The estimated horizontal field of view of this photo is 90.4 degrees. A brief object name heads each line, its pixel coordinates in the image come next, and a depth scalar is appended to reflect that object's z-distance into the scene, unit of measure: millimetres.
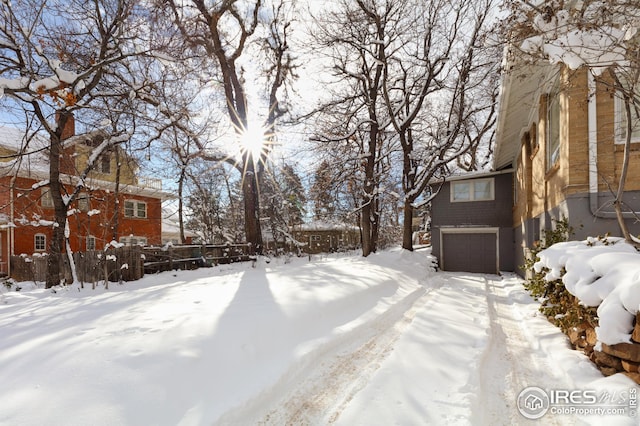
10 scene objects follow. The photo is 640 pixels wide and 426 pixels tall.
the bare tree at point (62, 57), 6168
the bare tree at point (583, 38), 3432
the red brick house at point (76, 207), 10910
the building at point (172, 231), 25806
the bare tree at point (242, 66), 12352
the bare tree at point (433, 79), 12406
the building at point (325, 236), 33688
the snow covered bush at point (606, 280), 2672
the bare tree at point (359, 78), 12156
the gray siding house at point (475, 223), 13289
